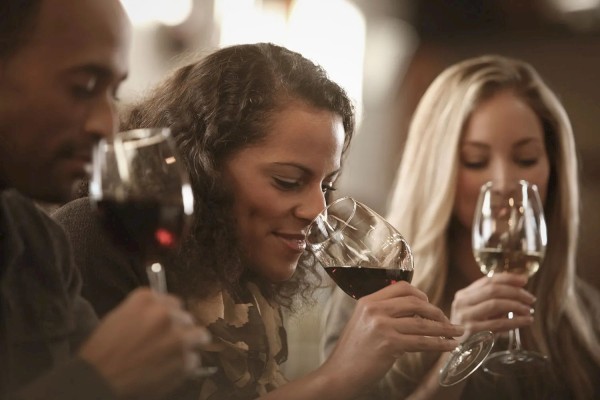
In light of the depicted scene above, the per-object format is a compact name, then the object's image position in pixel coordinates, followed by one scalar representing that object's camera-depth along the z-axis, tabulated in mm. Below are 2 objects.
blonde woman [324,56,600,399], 1677
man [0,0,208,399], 1043
